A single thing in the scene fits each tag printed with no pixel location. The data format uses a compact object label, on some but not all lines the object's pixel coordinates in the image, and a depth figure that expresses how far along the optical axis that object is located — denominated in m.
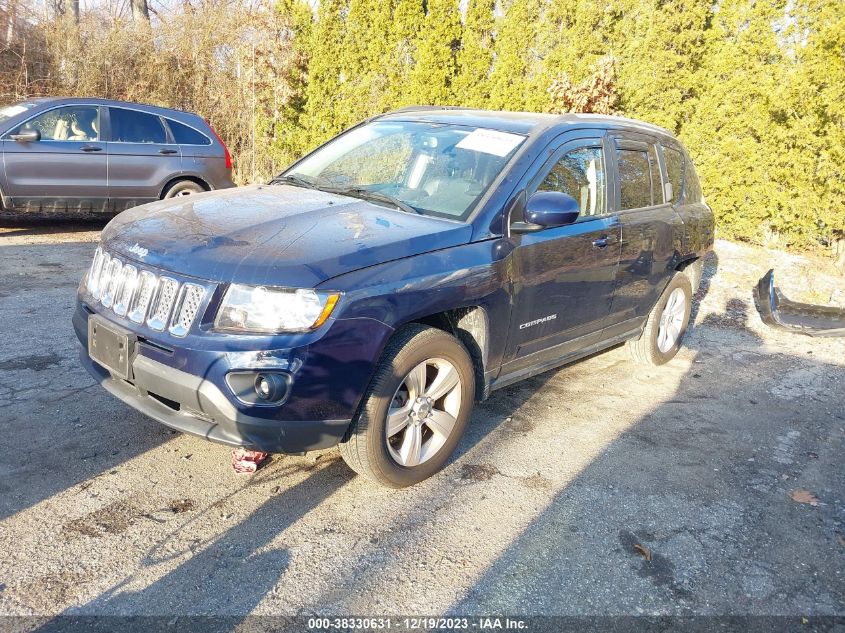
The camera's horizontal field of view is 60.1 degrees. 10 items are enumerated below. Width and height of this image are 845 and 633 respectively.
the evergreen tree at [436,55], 11.75
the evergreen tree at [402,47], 12.13
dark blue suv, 3.13
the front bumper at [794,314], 7.24
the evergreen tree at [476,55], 11.48
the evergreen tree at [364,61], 12.44
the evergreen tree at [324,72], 12.92
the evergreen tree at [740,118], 9.24
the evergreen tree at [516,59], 11.04
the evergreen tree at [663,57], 9.78
